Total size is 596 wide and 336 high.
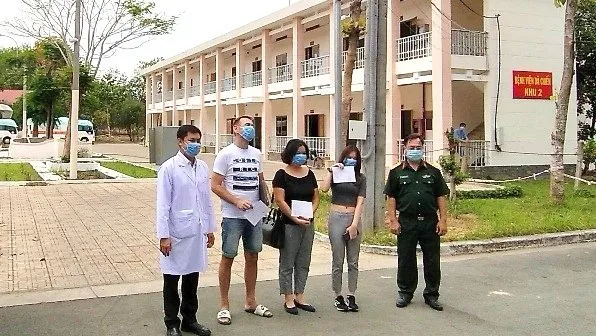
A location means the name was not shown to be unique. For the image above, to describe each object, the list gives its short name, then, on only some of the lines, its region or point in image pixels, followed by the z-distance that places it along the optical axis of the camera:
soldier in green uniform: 6.49
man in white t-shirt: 5.79
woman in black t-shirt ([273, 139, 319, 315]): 6.00
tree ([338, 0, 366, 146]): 13.27
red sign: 20.41
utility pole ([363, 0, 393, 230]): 10.16
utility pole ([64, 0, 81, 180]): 21.08
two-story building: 19.80
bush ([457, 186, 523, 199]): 15.05
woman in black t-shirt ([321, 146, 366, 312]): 6.29
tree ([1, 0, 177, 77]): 25.12
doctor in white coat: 5.30
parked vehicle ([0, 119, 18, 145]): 55.01
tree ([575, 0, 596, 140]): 22.53
